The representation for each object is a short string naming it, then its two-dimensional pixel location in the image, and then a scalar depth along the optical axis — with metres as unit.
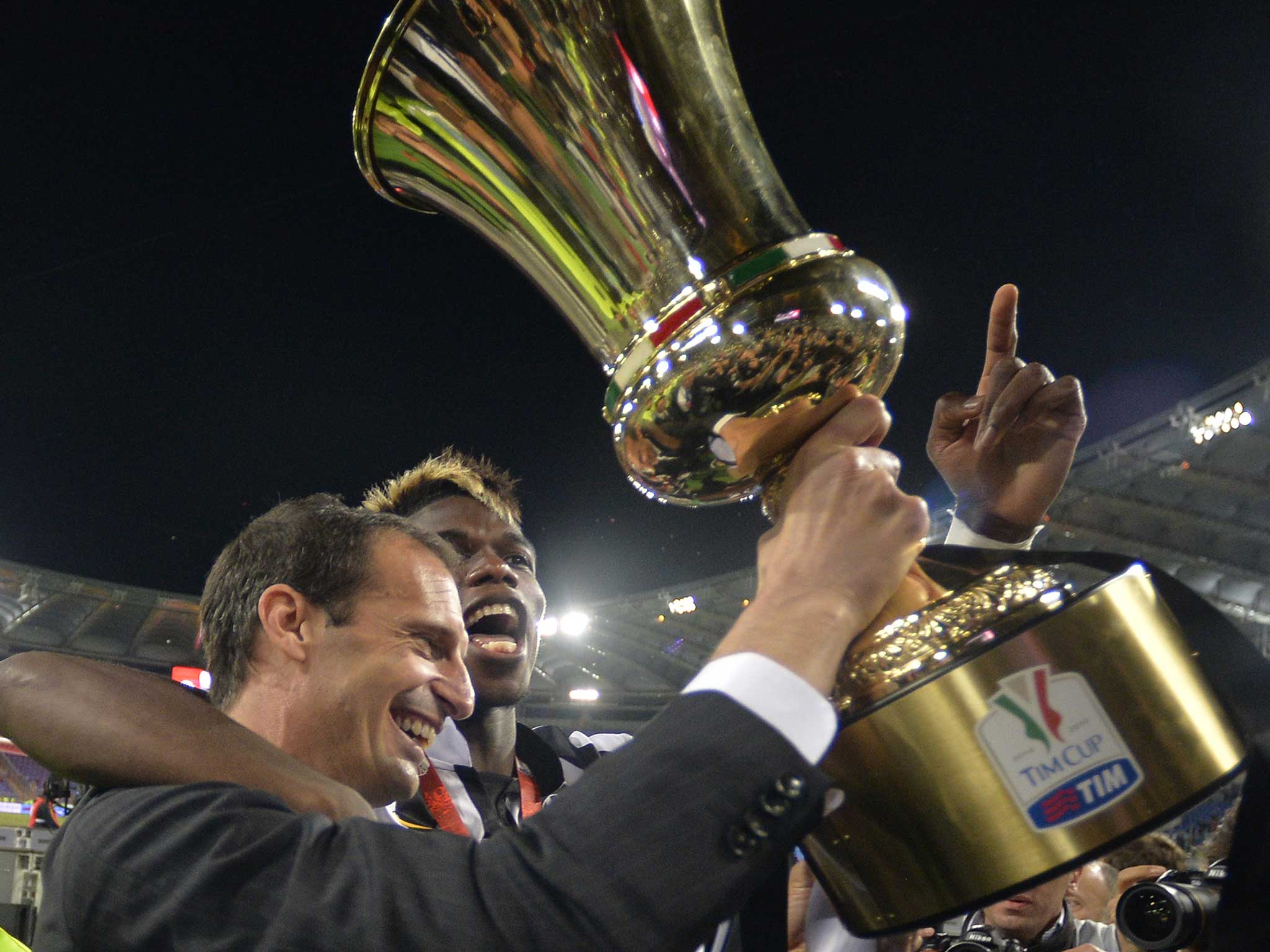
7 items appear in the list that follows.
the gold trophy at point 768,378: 0.65
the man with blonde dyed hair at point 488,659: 2.36
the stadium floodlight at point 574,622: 18.33
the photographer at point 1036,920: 2.69
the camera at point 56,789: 5.90
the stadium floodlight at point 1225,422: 11.73
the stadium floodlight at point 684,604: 17.31
